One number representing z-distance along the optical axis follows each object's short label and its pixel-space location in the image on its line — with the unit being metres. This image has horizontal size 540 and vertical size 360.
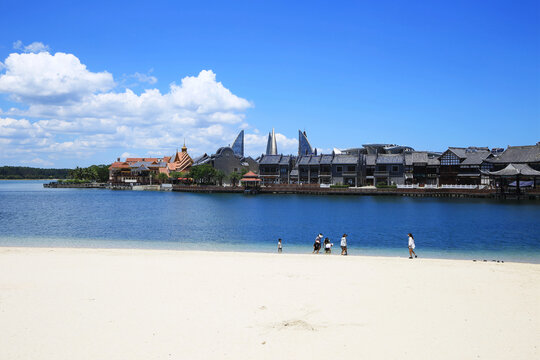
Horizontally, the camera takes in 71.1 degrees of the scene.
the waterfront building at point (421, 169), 87.50
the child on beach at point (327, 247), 20.66
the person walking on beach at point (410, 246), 19.89
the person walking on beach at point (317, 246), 21.28
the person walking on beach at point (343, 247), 20.70
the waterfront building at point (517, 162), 68.94
